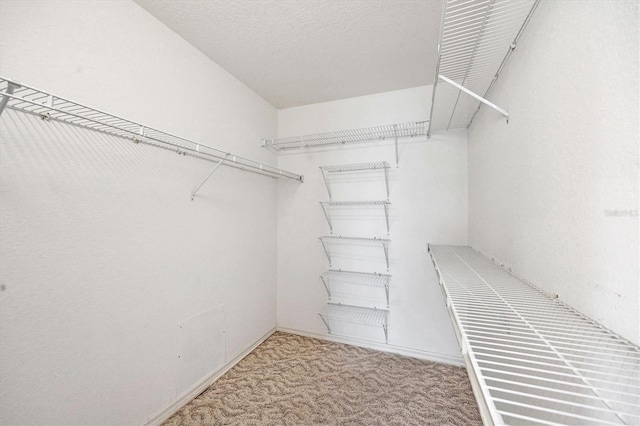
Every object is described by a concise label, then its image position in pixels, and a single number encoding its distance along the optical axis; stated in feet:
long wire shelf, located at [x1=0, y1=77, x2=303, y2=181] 2.55
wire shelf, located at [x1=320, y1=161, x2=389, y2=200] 7.90
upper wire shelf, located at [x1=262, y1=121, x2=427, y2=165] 7.59
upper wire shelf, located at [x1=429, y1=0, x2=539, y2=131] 3.15
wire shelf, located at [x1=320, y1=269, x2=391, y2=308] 7.97
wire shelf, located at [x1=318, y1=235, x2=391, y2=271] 7.84
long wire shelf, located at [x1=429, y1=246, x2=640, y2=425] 1.58
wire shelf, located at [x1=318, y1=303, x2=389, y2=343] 7.89
